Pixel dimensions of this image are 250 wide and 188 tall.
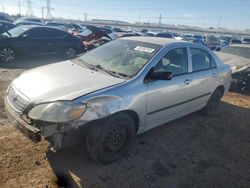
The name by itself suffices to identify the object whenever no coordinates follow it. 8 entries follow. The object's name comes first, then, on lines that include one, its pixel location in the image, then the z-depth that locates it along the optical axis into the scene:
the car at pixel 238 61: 5.99
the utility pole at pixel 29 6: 75.63
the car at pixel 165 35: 17.62
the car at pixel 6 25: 12.58
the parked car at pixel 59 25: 19.81
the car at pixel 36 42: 7.11
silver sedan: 2.21
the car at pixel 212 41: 19.06
